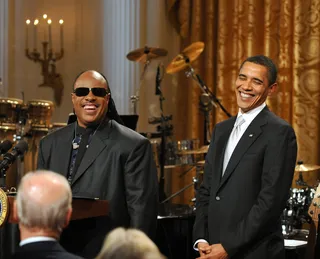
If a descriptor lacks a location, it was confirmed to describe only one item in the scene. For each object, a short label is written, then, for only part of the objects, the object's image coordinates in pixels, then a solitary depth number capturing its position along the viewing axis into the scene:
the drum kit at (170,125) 11.83
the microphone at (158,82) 12.13
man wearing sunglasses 5.51
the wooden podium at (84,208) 5.06
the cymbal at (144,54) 12.25
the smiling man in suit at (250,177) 5.51
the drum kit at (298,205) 9.94
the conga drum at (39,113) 12.00
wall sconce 13.78
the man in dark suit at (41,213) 3.55
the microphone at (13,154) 6.48
